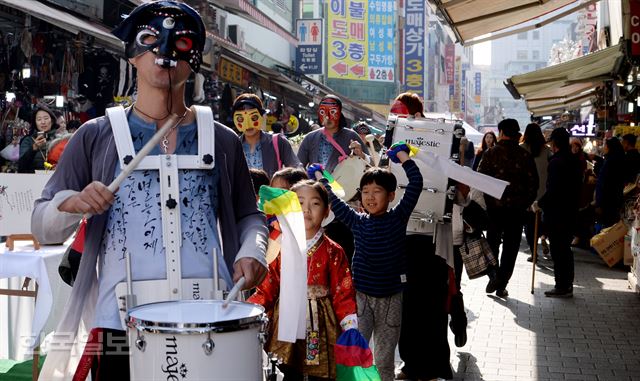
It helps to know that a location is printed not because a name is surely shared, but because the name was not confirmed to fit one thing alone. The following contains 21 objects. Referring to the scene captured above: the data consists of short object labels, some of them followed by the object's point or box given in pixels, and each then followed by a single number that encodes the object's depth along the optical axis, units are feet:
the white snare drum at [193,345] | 9.55
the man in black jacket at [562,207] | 37.09
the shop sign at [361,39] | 178.19
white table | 18.97
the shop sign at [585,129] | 92.30
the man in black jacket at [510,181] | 34.88
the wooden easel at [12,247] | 20.38
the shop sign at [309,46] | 144.46
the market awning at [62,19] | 34.14
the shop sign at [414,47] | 209.26
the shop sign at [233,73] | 65.05
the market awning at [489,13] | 33.71
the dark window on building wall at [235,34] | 99.25
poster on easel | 20.89
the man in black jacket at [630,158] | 46.37
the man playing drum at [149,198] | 11.18
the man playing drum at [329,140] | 29.07
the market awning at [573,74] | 54.75
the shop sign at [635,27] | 39.81
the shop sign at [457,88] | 296.61
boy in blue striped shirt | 19.83
